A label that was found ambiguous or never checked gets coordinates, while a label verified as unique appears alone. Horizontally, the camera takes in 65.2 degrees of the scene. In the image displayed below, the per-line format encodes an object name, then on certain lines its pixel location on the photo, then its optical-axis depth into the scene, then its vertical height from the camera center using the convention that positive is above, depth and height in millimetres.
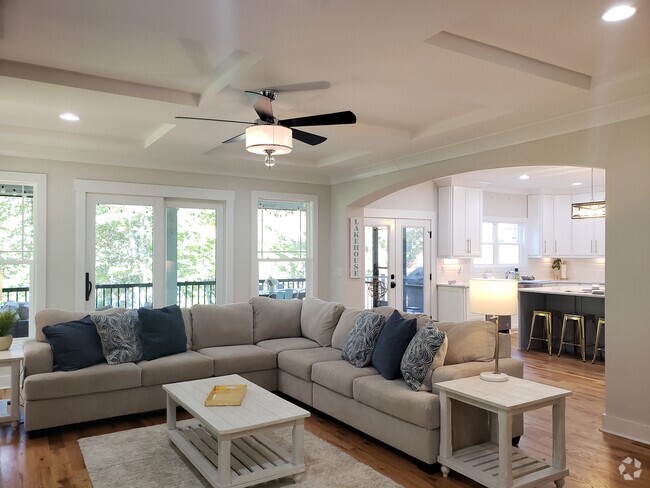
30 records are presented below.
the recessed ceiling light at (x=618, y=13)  2541 +1201
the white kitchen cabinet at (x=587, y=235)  9250 +239
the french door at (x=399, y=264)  8336 -273
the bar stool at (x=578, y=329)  6734 -1122
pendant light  7109 +541
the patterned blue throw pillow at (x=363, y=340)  4121 -769
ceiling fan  3332 +837
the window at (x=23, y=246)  5438 +7
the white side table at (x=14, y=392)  4074 -1170
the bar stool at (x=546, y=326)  7103 -1131
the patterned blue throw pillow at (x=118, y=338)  4312 -786
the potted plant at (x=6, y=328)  4305 -702
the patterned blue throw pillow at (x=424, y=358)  3502 -773
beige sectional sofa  3426 -1030
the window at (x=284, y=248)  7078 -12
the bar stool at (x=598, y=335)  6490 -1128
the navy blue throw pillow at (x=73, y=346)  4105 -814
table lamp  3480 -357
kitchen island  7016 -830
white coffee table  2916 -1262
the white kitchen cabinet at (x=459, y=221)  8727 +467
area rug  3105 -1440
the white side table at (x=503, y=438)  2852 -1131
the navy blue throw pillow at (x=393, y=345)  3762 -741
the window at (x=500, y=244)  9422 +71
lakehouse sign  7418 +5
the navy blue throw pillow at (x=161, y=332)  4523 -780
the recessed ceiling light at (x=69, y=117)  4497 +1176
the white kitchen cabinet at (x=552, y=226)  9602 +410
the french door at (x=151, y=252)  5902 -62
